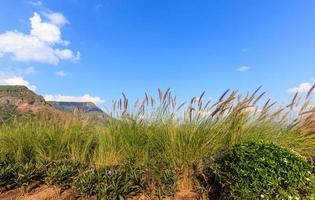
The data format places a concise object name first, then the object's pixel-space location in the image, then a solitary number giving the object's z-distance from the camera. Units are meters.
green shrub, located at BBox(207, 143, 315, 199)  1.96
